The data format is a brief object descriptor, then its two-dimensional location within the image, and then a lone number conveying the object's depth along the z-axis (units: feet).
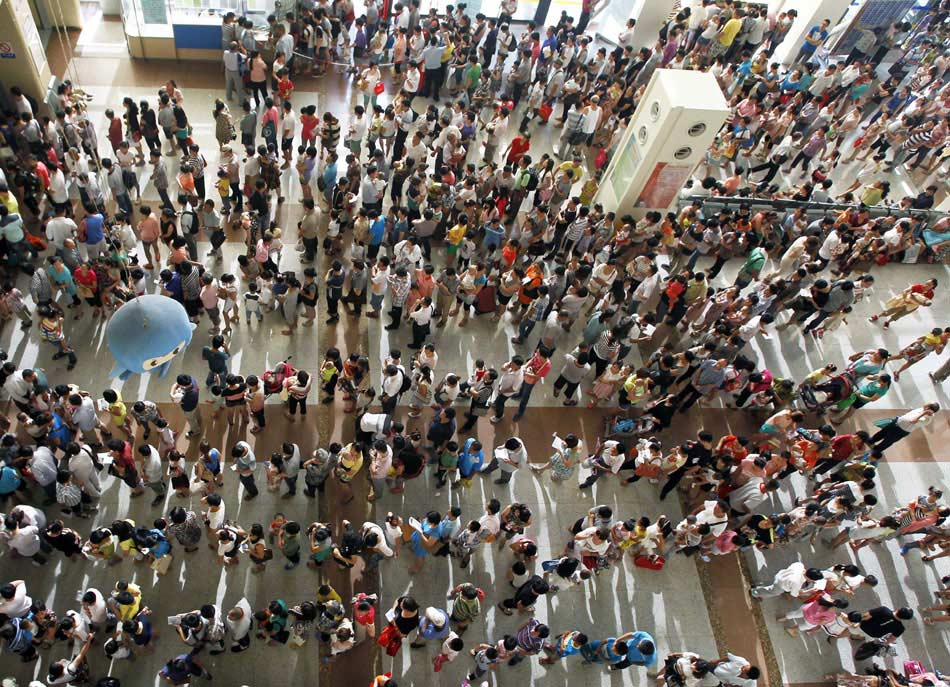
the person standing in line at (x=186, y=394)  26.13
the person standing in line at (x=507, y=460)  27.20
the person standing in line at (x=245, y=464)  24.59
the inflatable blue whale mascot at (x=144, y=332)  15.83
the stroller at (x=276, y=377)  27.78
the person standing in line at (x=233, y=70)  42.04
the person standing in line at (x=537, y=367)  29.30
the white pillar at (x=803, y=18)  56.29
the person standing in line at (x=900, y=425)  30.01
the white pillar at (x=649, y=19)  53.67
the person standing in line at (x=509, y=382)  28.84
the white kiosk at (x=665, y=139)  36.68
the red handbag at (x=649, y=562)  27.20
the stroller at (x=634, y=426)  30.12
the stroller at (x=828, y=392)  31.50
